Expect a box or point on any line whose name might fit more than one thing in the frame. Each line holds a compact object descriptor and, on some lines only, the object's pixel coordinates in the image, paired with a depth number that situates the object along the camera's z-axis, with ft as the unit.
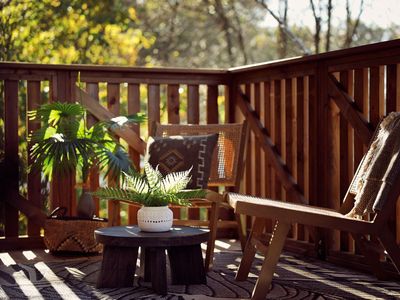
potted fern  11.96
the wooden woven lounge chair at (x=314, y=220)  10.77
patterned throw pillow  15.20
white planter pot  12.05
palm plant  15.16
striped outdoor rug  11.71
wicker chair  15.96
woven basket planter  15.66
